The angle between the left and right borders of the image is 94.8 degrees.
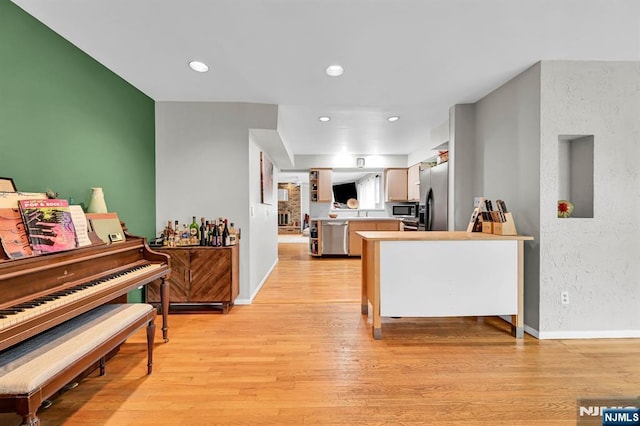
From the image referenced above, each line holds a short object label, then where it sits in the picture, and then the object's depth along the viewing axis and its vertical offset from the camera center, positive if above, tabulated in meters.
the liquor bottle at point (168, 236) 3.13 -0.28
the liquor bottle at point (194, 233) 3.15 -0.25
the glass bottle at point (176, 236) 3.13 -0.28
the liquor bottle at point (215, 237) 3.11 -0.29
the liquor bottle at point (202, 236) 3.13 -0.28
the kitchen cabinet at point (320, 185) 6.60 +0.55
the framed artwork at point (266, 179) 4.19 +0.47
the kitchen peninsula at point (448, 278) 2.49 -0.59
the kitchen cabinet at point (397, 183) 6.62 +0.60
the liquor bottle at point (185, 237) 3.14 -0.29
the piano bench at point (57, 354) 1.12 -0.66
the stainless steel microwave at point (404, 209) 6.95 +0.01
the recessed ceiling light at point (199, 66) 2.47 +1.23
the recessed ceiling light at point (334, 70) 2.52 +1.22
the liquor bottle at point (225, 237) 3.13 -0.29
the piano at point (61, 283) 1.28 -0.42
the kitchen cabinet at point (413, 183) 6.14 +0.57
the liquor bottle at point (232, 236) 3.17 -0.29
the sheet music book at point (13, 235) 1.43 -0.12
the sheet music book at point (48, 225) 1.55 -0.08
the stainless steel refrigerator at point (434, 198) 3.70 +0.15
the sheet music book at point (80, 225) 1.83 -0.10
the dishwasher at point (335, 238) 6.52 -0.63
